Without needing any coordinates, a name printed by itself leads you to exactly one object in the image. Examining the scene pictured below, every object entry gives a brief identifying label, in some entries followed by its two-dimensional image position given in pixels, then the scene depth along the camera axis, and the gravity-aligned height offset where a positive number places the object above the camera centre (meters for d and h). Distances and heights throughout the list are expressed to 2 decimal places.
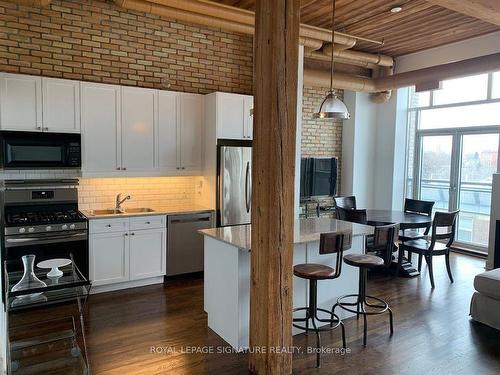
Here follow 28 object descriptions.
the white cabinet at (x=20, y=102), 4.16 +0.59
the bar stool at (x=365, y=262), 3.53 -0.89
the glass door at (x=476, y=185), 6.66 -0.33
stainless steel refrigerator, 5.19 -0.30
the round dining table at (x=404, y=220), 4.99 -0.74
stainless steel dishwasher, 5.00 -1.08
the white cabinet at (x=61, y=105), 4.37 +0.60
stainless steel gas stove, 4.06 -0.69
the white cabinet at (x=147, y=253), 4.73 -1.16
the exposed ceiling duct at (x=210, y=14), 4.53 +1.78
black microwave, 4.21 +0.08
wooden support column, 2.61 -0.10
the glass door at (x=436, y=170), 7.30 -0.10
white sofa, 3.71 -1.30
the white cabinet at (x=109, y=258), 4.48 -1.16
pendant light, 4.11 +0.57
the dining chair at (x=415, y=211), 5.41 -0.72
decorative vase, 2.87 -0.94
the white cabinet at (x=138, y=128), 4.86 +0.40
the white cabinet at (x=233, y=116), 5.19 +0.62
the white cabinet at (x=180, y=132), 5.13 +0.38
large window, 6.65 +0.31
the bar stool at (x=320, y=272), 3.21 -0.91
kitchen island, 3.25 -1.01
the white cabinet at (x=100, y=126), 4.60 +0.38
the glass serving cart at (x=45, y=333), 2.91 -1.59
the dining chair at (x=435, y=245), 4.93 -1.07
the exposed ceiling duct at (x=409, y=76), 5.59 +1.43
